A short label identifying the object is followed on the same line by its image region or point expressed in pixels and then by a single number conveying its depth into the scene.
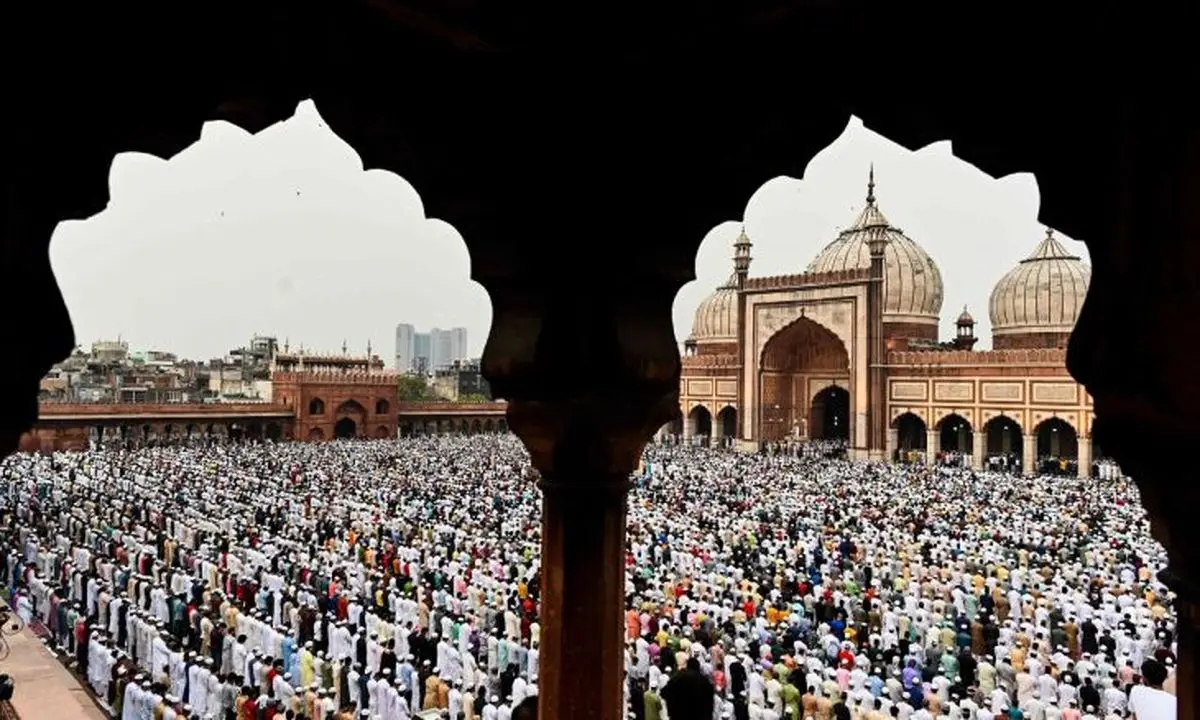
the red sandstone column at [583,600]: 2.45
